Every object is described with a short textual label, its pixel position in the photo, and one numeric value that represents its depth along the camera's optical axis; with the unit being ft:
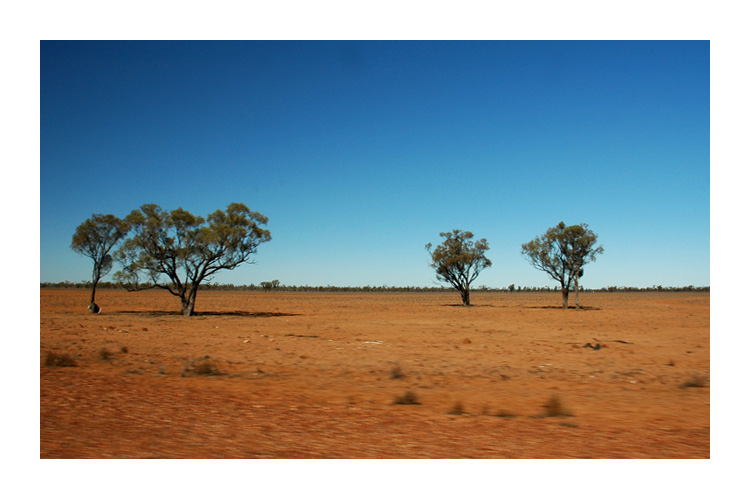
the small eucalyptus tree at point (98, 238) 124.47
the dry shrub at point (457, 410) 26.13
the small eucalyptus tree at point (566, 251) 167.02
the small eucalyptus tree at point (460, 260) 197.98
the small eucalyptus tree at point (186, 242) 106.11
